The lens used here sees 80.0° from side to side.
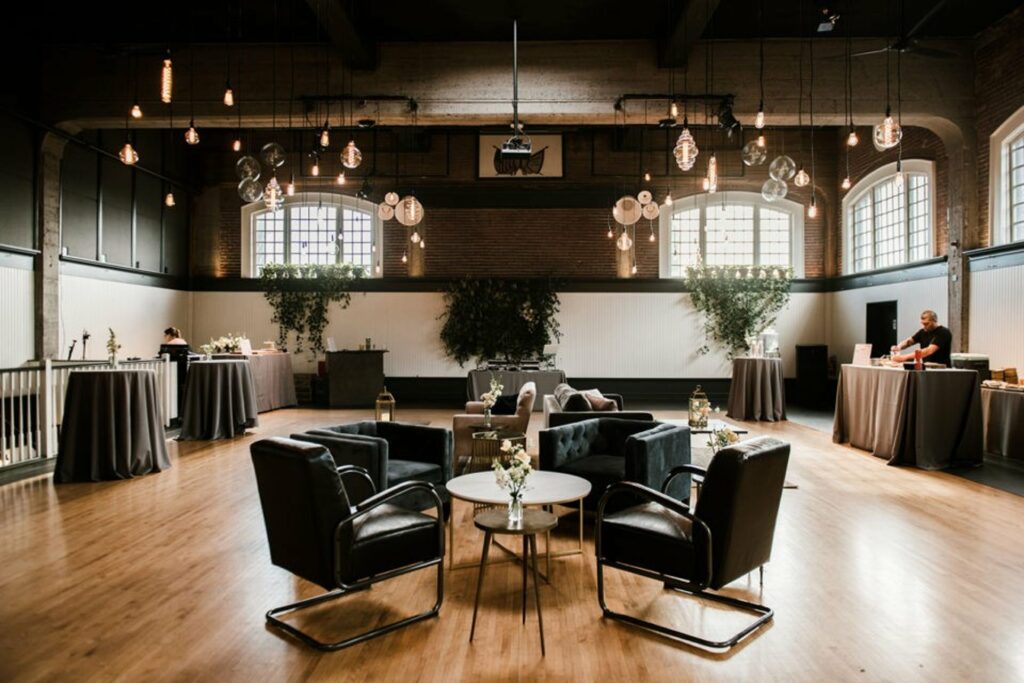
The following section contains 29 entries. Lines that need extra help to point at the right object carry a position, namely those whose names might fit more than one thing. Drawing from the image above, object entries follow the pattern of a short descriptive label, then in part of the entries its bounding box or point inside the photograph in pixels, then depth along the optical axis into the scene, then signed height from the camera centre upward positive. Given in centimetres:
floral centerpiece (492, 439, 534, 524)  300 -70
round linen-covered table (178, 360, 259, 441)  771 -79
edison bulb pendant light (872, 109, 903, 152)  471 +162
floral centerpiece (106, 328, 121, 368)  610 -9
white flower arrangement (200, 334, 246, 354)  988 -10
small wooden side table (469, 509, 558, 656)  280 -88
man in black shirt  686 +0
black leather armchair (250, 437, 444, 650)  270 -89
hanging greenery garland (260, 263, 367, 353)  1240 +95
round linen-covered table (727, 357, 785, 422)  959 -80
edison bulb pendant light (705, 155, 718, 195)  544 +147
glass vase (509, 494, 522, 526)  298 -83
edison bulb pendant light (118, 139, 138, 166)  525 +160
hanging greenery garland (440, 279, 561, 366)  1198 +41
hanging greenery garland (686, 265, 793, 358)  1207 +82
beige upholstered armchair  564 -78
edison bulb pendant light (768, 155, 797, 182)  539 +153
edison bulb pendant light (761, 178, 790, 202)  578 +145
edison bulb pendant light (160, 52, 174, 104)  436 +188
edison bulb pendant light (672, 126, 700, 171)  480 +149
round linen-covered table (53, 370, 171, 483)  557 -81
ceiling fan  578 +290
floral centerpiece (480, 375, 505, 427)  542 -55
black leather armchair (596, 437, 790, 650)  270 -90
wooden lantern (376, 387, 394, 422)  917 -115
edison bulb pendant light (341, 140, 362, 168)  591 +179
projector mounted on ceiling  567 +180
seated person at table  910 +4
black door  1039 +22
